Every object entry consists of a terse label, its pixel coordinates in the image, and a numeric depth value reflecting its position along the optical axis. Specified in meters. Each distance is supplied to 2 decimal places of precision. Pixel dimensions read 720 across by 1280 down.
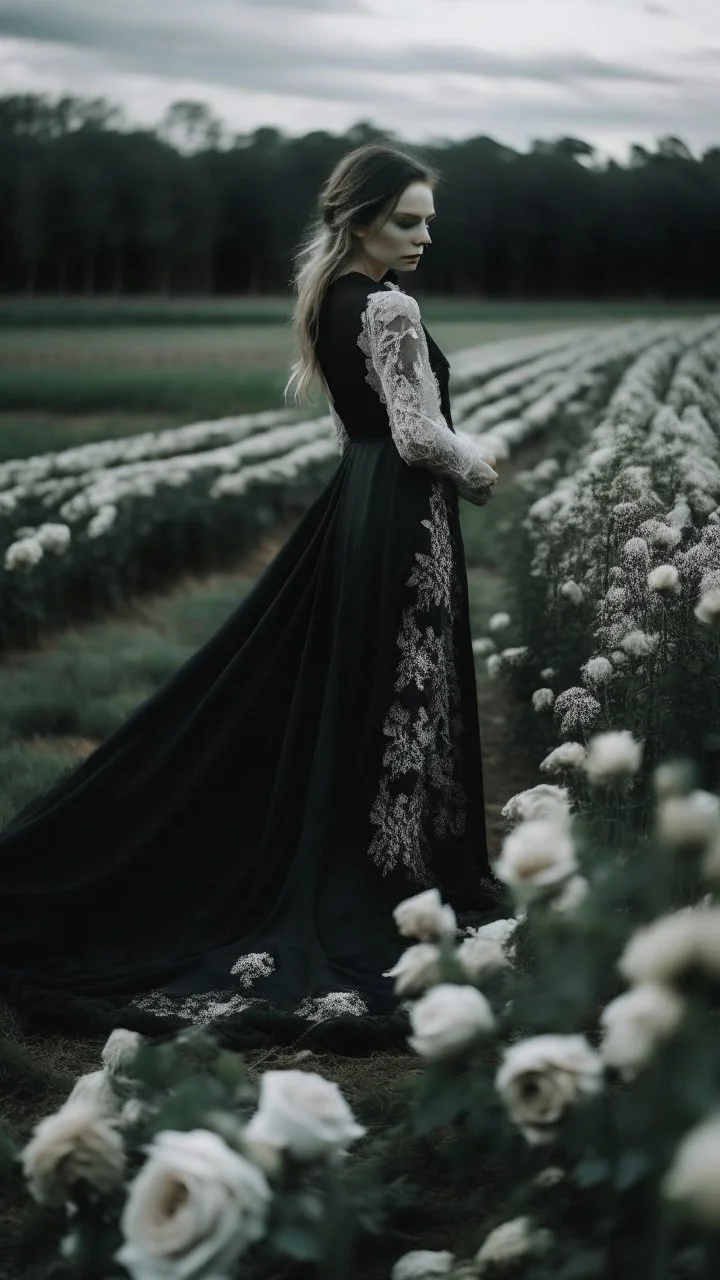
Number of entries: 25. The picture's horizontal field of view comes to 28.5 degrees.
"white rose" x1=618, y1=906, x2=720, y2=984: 1.16
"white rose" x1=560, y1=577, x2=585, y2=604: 4.06
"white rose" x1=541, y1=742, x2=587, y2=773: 2.38
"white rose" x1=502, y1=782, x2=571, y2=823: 1.75
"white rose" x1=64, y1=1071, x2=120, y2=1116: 1.86
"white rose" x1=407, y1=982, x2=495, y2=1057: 1.48
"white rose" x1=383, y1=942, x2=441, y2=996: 1.61
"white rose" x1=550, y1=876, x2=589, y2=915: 1.45
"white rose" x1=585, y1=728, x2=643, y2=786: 1.65
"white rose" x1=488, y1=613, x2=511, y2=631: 5.01
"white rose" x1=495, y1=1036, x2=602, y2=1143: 1.38
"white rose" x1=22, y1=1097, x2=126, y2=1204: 1.50
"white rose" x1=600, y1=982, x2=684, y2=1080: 1.18
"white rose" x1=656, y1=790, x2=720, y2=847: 1.30
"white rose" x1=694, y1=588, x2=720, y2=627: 2.44
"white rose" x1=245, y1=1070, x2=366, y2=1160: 1.41
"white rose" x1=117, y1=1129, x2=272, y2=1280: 1.29
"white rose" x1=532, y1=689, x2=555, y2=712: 3.66
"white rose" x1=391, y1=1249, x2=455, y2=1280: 1.68
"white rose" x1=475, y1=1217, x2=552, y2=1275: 1.53
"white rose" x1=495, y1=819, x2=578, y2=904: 1.44
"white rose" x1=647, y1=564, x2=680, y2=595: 3.04
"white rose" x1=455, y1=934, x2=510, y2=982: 1.64
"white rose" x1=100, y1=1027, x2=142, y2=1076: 1.92
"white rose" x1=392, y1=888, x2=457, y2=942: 1.67
